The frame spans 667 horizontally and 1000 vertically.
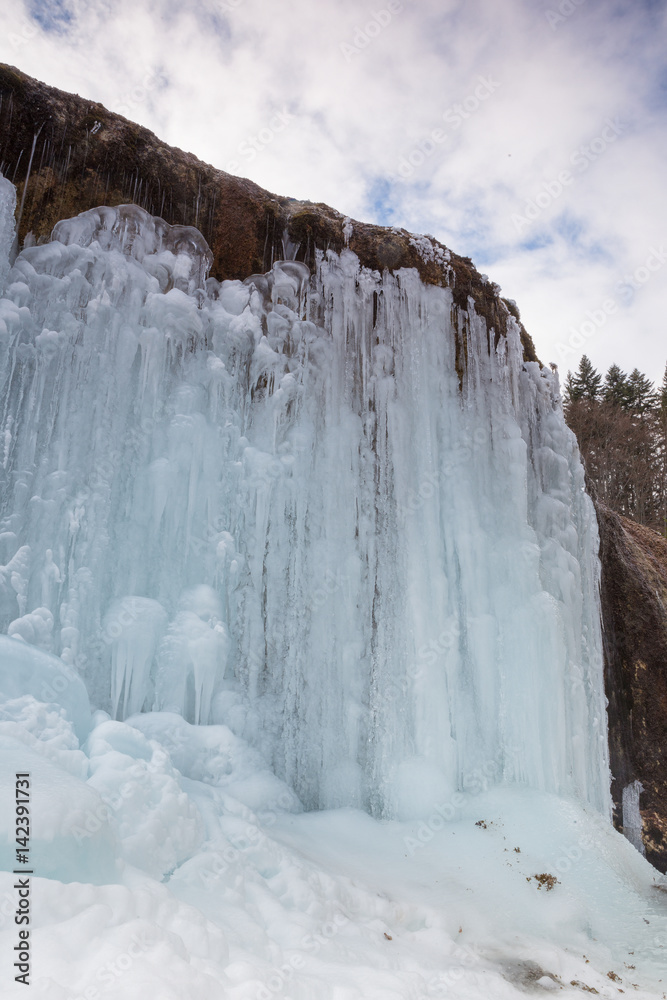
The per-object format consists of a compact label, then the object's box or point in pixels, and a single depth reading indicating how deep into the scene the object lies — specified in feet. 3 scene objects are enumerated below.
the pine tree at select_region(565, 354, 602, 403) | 66.80
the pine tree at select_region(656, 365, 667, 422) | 52.60
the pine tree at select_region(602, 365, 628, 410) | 62.59
